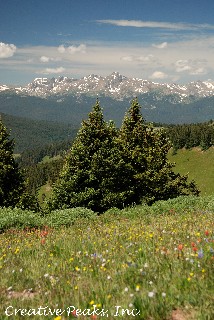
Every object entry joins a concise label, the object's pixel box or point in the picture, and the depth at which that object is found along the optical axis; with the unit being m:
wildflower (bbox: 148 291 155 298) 4.67
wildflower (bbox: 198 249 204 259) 5.83
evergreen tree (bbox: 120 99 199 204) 36.50
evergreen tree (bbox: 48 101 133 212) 32.44
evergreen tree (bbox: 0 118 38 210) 37.34
